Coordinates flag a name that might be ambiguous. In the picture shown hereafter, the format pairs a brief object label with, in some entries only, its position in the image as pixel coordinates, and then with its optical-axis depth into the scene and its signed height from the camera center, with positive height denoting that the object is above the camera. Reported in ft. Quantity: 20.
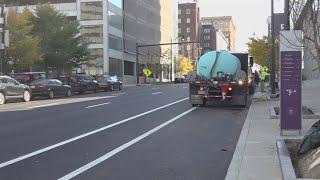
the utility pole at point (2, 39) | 101.86 +10.34
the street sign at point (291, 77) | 29.14 +0.00
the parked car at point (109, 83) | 117.03 -1.90
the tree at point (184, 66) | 294.80 +8.84
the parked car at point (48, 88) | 85.81 -2.39
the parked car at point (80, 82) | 103.88 -1.34
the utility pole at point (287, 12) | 34.16 +6.05
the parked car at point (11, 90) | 74.48 -2.49
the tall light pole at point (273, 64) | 73.71 +2.57
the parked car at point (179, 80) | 221.23 -1.65
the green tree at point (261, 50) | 116.96 +8.57
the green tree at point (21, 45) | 110.74 +9.73
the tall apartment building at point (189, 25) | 377.80 +52.51
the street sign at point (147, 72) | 212.42 +2.94
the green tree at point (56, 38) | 124.99 +13.05
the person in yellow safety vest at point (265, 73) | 113.43 +1.25
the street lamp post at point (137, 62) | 203.30 +8.21
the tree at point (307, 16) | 26.42 +4.63
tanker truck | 57.09 -0.56
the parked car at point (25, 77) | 96.50 +0.10
